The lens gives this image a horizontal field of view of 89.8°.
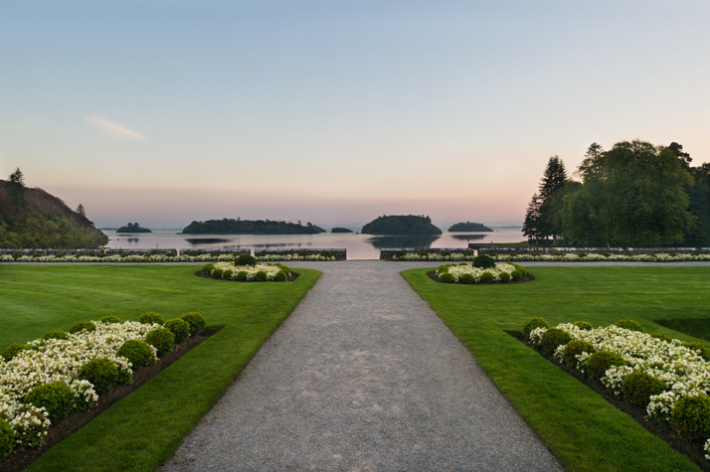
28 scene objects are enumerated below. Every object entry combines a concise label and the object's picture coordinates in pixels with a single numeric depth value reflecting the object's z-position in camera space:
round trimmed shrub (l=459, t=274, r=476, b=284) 17.63
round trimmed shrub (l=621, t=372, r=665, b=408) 5.54
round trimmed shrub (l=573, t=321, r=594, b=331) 8.92
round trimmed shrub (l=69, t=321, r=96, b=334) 8.34
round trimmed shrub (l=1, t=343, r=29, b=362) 6.70
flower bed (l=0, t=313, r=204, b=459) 4.70
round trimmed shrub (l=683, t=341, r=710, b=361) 7.26
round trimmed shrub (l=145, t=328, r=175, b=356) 7.75
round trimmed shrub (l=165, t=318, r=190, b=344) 8.55
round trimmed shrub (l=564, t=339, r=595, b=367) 7.25
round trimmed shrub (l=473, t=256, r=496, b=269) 19.61
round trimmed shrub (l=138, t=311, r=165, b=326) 9.12
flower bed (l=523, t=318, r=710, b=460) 4.80
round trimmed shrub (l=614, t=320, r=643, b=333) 8.87
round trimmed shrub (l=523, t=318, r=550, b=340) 9.07
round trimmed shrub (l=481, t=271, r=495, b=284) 17.67
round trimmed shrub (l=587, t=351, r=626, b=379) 6.50
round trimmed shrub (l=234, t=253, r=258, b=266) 20.58
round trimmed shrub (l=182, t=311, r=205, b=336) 9.30
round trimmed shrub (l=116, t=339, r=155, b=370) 6.89
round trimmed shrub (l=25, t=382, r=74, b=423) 5.00
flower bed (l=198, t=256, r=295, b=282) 18.38
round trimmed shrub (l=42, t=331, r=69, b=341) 7.66
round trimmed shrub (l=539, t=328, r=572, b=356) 8.00
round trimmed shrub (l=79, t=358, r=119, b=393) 5.99
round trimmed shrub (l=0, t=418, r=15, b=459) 4.11
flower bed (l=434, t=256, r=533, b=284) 17.73
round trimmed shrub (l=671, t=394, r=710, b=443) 4.59
